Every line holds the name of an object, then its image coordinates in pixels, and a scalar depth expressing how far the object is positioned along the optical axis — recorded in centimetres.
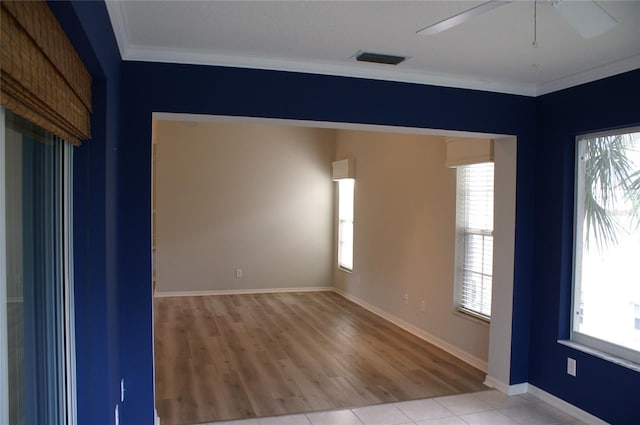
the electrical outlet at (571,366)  343
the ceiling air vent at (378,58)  303
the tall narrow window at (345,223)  744
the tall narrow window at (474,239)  444
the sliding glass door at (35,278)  154
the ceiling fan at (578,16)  176
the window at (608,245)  314
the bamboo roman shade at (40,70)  125
